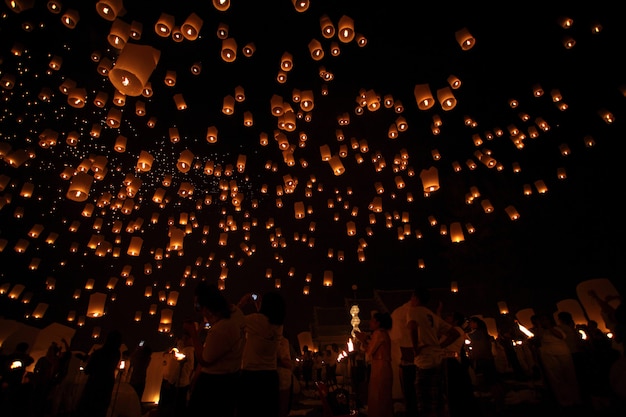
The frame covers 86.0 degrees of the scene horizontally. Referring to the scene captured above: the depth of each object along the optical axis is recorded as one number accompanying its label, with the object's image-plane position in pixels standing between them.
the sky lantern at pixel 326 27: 6.00
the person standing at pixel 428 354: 3.62
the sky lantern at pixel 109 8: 4.30
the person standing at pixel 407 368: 4.57
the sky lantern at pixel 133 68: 3.60
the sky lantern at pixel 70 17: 5.52
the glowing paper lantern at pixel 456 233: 10.61
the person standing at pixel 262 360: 2.90
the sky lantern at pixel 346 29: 5.47
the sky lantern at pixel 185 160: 7.75
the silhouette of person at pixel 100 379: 3.82
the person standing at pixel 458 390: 3.85
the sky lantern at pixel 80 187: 5.85
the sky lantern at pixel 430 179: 7.18
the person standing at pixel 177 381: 5.67
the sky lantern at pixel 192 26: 5.40
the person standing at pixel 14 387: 4.65
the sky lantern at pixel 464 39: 6.00
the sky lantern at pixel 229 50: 5.94
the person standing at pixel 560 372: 5.12
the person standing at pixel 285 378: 4.39
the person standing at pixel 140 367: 5.91
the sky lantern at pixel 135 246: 9.45
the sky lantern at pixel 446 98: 6.02
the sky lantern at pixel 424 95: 5.77
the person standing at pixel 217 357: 2.72
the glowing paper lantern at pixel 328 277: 14.26
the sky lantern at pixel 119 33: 5.17
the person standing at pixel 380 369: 4.23
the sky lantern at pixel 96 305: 8.78
